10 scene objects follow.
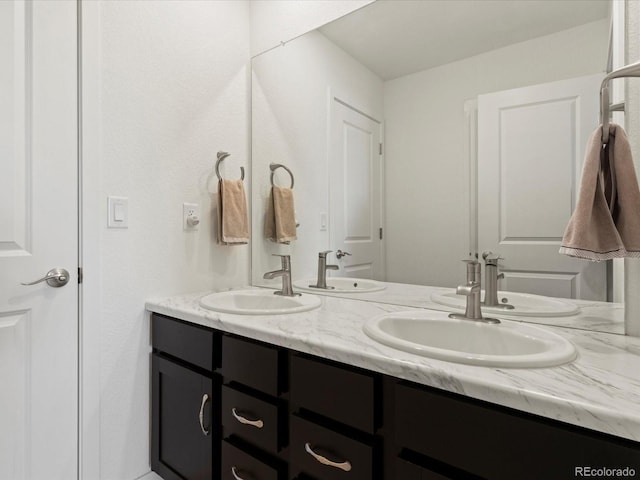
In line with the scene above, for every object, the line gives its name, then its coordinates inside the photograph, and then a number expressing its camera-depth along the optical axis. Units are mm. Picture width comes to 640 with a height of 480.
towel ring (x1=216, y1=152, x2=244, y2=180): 1718
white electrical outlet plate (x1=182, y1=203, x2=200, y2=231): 1591
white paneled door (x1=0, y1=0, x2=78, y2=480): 1126
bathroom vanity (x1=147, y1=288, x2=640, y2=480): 594
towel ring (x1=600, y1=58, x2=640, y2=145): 848
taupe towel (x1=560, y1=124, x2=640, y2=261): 833
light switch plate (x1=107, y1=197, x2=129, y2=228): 1344
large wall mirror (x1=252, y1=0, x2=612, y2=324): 1069
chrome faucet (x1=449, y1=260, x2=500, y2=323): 1015
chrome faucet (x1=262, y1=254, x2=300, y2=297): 1553
